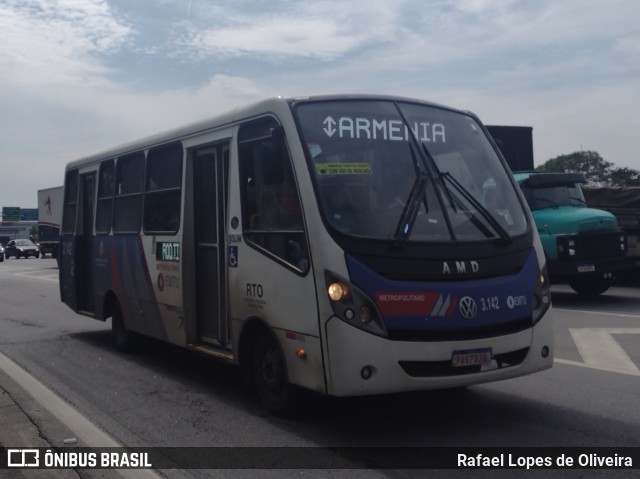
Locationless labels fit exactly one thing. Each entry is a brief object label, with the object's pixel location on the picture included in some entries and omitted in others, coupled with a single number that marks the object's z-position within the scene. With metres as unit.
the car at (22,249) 61.91
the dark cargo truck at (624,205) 17.72
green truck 15.45
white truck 45.59
